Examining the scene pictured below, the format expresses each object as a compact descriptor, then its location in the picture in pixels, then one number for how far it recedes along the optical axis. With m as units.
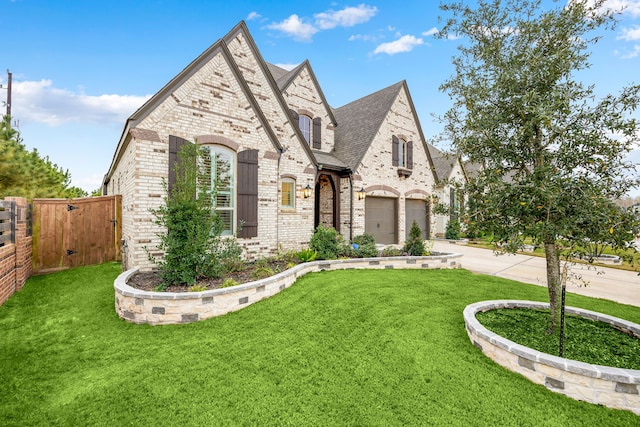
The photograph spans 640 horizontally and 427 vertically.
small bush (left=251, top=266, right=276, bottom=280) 5.94
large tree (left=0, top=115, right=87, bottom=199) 9.09
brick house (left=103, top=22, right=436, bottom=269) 6.40
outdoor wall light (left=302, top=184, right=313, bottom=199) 9.41
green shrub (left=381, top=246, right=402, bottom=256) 9.23
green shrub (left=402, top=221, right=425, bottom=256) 9.16
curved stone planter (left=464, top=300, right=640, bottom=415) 2.48
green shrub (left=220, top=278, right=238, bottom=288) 5.11
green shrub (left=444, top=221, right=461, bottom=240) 17.39
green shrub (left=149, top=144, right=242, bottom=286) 5.18
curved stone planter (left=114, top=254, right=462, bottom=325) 4.41
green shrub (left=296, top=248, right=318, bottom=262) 7.85
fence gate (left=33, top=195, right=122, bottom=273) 7.48
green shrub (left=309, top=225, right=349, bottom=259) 8.25
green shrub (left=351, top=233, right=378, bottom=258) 8.79
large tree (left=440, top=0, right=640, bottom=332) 3.12
